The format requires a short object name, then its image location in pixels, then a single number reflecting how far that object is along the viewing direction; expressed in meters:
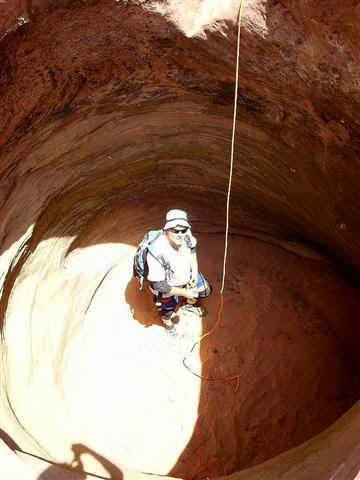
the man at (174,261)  3.51
